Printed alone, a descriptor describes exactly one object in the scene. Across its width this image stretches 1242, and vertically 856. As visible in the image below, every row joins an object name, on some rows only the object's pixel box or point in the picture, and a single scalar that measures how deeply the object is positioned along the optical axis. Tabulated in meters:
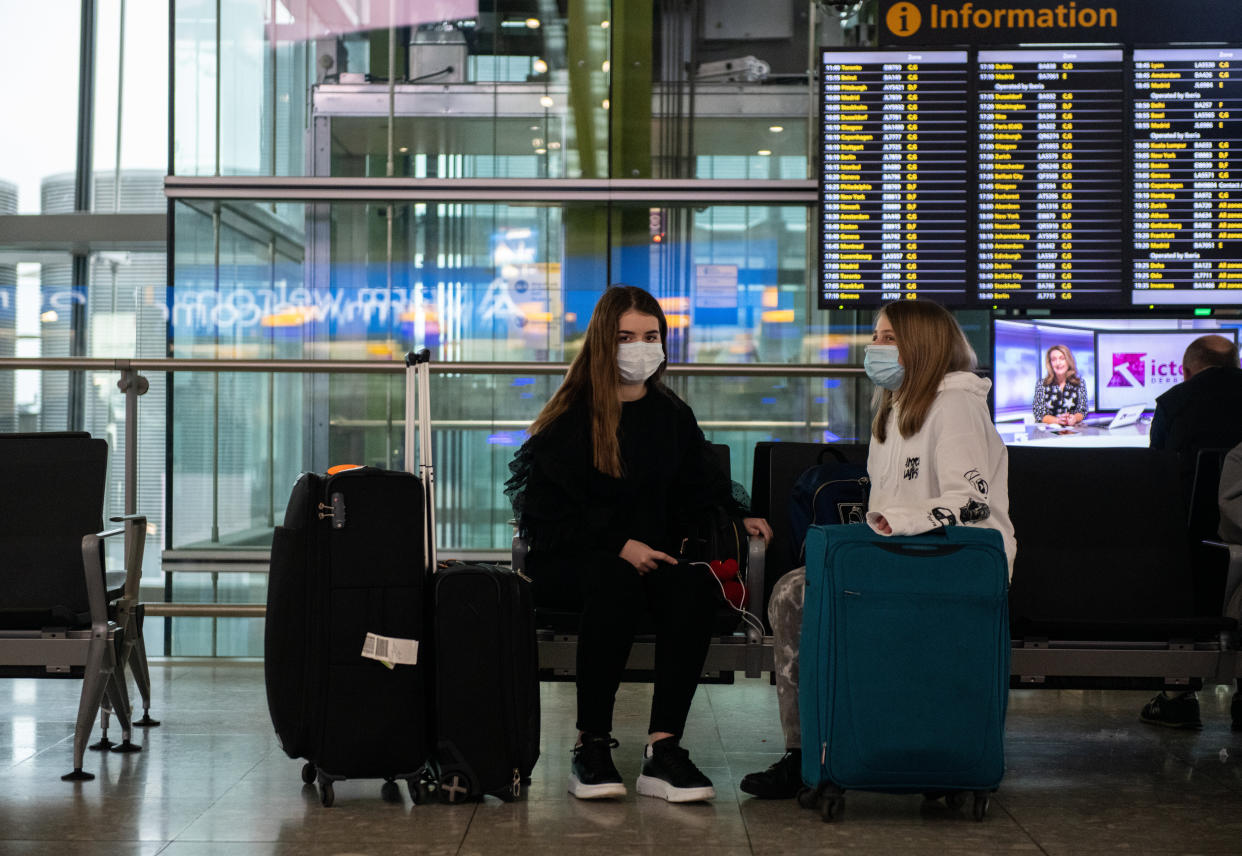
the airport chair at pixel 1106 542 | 3.67
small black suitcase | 2.99
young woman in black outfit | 3.12
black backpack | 3.36
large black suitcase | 2.99
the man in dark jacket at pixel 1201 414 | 4.54
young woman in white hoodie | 3.00
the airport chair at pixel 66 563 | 3.31
